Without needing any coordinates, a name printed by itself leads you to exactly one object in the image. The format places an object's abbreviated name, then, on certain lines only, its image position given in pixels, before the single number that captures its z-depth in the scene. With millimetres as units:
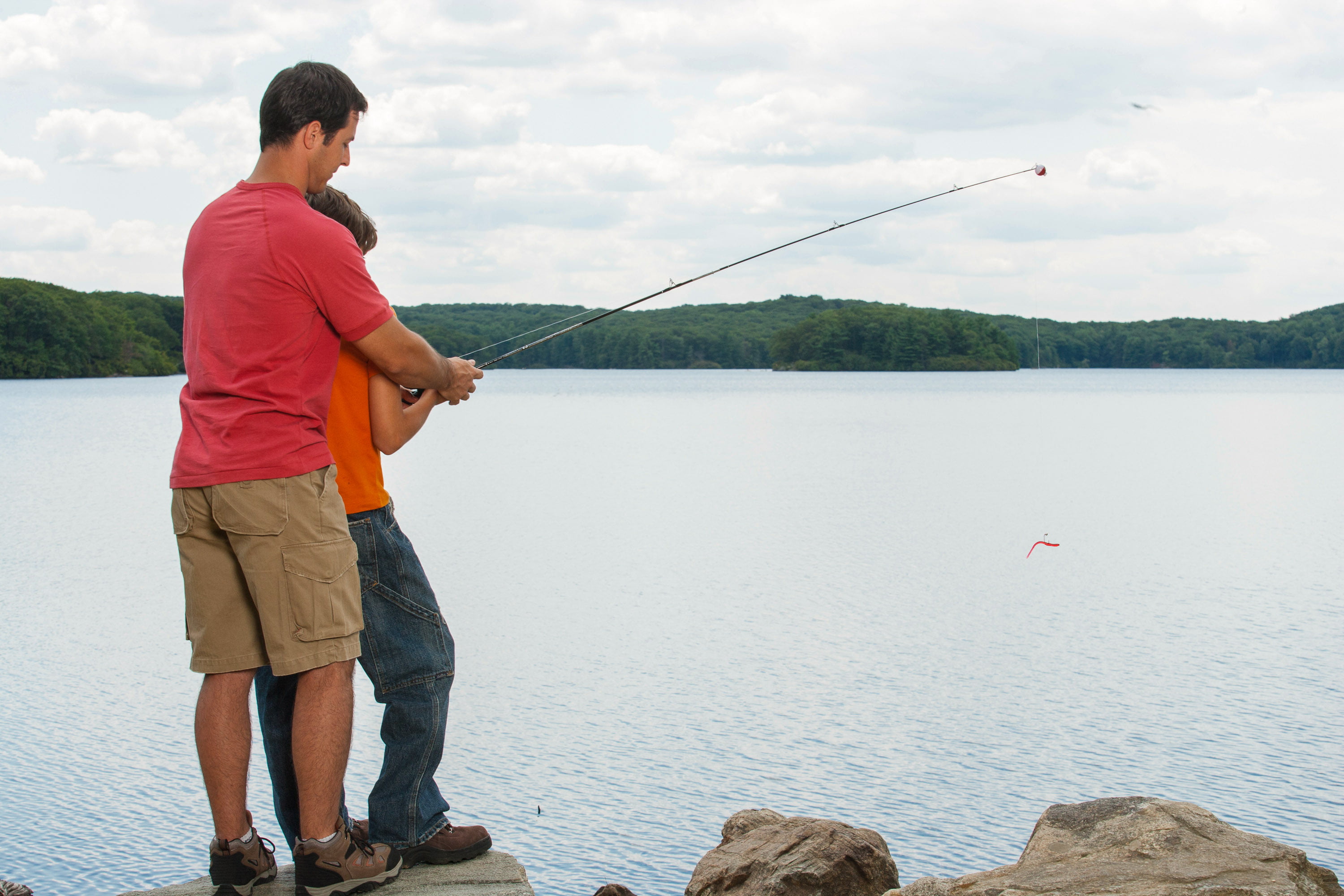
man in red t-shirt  2312
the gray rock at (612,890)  3529
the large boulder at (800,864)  3246
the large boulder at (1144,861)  2627
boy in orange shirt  2611
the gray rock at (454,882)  2650
